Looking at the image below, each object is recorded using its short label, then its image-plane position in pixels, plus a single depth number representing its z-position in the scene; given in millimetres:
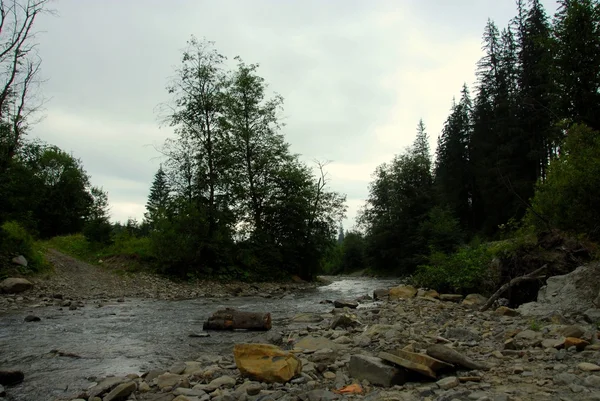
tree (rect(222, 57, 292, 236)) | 30156
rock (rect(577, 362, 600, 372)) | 4197
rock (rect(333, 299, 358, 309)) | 13508
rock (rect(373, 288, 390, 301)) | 16703
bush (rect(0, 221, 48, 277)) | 16516
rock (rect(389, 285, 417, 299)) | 15703
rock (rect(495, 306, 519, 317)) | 9059
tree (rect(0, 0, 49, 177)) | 18000
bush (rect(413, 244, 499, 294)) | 13898
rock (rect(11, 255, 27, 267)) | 16688
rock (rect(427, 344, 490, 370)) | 4715
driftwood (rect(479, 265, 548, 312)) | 10422
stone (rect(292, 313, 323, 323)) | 10930
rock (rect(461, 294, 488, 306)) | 11981
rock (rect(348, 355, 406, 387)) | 4516
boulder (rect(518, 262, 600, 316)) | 8289
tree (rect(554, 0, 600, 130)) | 11242
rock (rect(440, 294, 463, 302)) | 13570
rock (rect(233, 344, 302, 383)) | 4977
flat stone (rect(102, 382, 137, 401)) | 4668
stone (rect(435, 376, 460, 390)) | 4188
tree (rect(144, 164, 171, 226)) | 23305
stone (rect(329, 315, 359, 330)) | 9219
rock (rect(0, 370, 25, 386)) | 5484
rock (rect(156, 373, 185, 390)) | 5133
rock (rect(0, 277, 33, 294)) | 14312
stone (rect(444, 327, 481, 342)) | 6582
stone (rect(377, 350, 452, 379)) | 4484
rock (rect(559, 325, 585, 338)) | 5551
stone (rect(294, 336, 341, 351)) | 6770
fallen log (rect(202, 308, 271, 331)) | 9828
